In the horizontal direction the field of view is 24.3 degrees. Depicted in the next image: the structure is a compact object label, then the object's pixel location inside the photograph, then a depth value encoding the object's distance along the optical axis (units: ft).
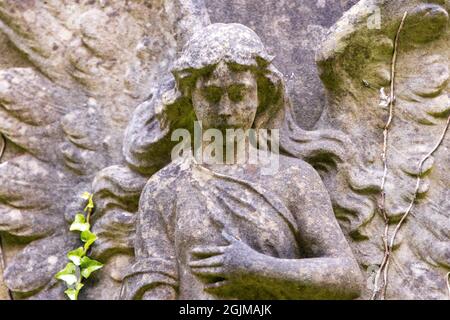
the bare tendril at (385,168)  13.96
